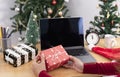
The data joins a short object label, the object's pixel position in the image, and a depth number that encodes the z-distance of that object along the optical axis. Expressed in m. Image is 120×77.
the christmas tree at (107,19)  2.38
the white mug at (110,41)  1.53
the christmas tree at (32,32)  1.45
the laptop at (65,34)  1.45
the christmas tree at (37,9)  2.52
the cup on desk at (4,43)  1.39
